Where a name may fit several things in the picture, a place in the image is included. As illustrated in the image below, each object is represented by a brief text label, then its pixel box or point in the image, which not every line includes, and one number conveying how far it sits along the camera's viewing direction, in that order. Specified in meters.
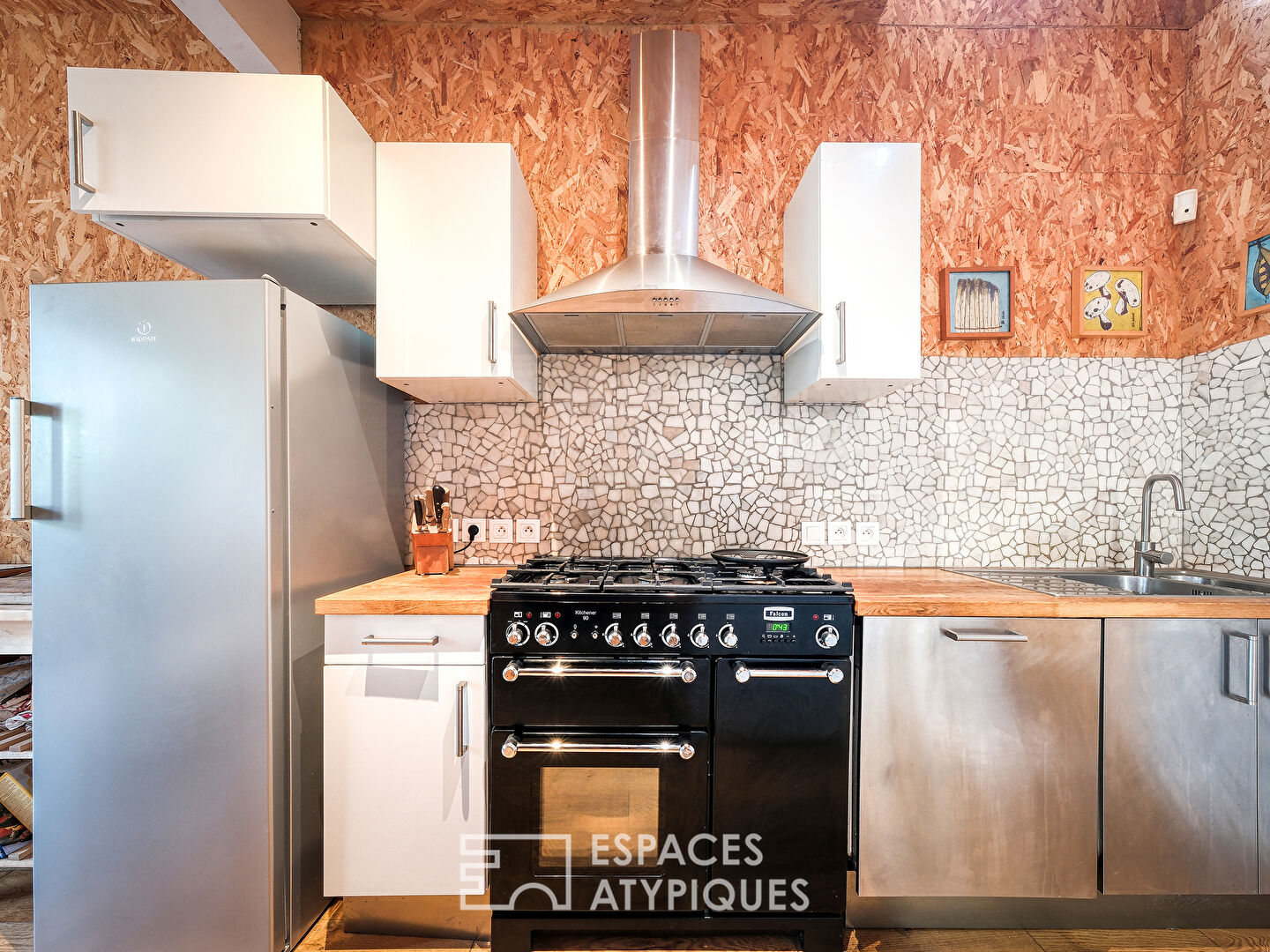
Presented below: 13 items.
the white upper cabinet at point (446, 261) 1.92
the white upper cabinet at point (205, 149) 1.67
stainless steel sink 1.92
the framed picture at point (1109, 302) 2.35
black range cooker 1.62
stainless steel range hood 1.98
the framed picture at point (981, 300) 2.36
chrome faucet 2.18
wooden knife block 1.99
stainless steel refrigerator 1.55
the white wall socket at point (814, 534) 2.38
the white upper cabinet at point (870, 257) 1.92
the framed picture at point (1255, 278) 2.02
